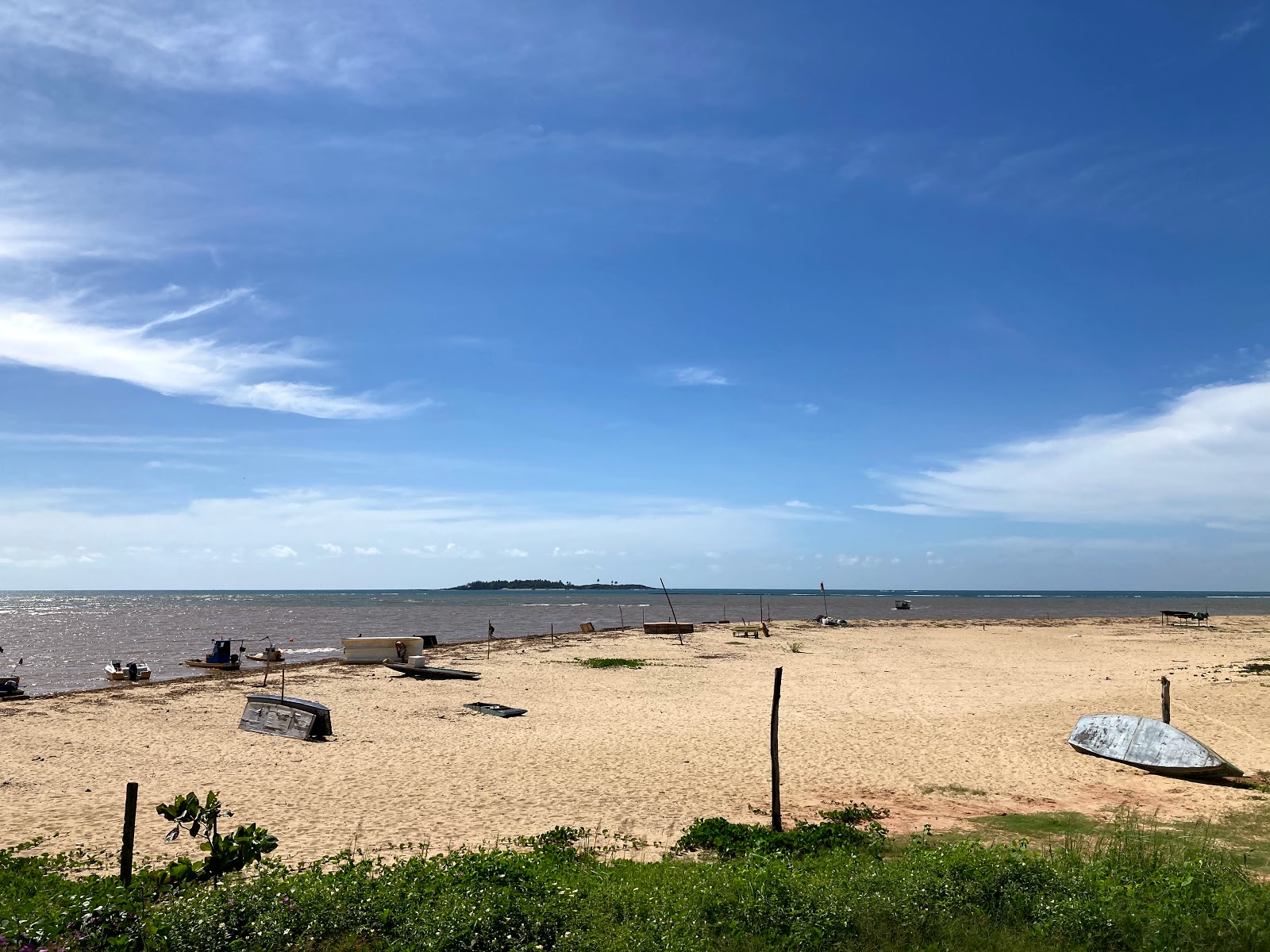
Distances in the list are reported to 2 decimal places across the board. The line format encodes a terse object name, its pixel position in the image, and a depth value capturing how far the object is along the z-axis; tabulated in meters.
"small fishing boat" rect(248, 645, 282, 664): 36.70
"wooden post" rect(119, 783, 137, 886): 8.12
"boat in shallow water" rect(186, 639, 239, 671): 35.97
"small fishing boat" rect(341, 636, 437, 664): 38.12
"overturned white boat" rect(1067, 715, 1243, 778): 15.01
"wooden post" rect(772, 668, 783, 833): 11.55
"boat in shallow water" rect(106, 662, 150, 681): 31.95
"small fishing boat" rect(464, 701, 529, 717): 22.66
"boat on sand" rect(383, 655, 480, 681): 30.98
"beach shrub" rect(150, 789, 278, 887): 7.74
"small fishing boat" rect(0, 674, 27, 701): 26.56
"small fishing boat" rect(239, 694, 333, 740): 19.12
